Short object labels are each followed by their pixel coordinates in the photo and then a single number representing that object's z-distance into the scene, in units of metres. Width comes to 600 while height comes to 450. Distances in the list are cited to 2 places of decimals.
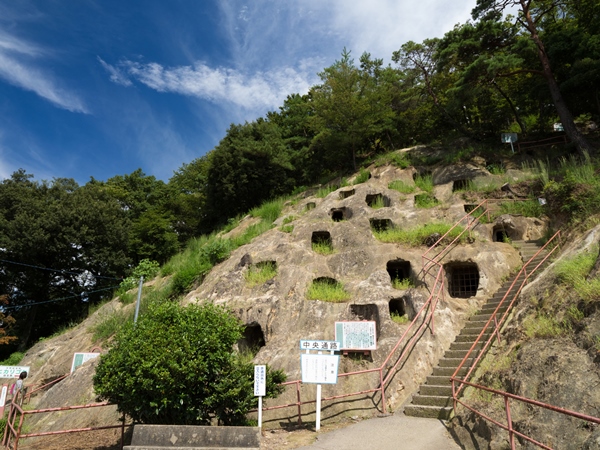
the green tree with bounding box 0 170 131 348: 29.02
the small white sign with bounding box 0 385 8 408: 11.64
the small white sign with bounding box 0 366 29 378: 11.95
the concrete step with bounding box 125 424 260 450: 7.21
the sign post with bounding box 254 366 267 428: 9.14
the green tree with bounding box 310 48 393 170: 25.59
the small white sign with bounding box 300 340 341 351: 9.59
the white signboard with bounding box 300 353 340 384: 9.36
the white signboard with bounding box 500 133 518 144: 23.45
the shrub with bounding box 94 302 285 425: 8.57
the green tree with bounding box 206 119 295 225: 30.12
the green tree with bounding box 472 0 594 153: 19.92
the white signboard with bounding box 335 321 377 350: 11.15
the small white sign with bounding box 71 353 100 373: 15.49
